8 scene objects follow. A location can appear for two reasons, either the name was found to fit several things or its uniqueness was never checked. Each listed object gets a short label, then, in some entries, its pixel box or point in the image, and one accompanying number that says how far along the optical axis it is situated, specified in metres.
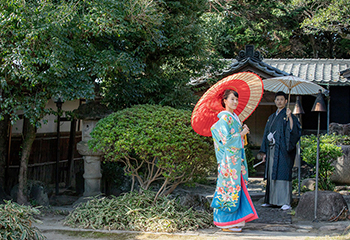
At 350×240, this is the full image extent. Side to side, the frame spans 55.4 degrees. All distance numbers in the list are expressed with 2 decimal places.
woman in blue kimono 4.96
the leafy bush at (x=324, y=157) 7.52
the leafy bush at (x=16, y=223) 3.88
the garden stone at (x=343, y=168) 9.32
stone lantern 7.04
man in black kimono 6.52
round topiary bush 5.59
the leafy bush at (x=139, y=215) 5.21
